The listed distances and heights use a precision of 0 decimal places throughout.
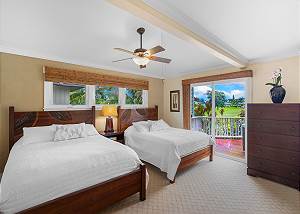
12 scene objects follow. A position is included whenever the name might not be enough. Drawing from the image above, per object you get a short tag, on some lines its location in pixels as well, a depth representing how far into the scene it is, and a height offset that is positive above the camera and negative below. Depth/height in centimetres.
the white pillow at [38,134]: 276 -50
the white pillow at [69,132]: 293 -50
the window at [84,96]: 355 +28
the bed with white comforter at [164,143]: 292 -79
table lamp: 399 -19
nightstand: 390 -75
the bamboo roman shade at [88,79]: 344 +72
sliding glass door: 433 -16
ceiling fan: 234 +82
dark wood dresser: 261 -65
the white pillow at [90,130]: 338 -52
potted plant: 288 +26
